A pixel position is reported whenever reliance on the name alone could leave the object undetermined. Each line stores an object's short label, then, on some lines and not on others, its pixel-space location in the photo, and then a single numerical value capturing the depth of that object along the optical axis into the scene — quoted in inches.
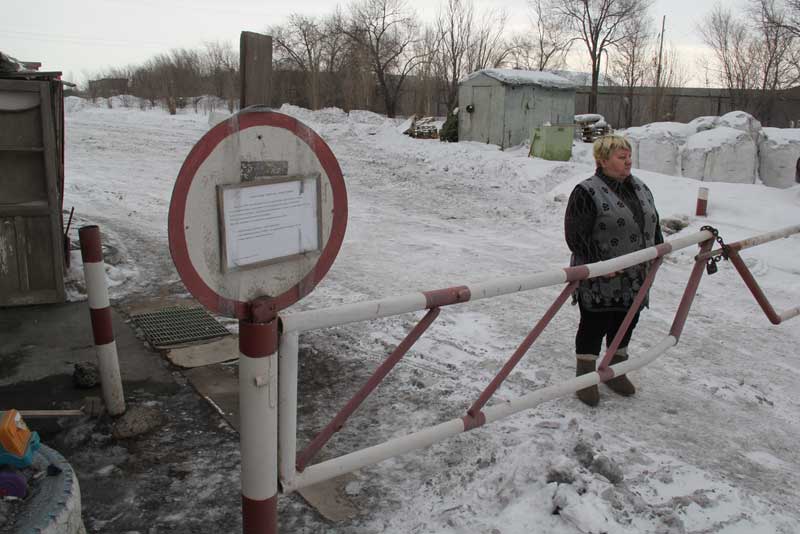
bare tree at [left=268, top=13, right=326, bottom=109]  1549.0
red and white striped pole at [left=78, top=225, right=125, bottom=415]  136.5
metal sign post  71.8
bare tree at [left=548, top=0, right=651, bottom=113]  1315.2
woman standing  150.9
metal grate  189.1
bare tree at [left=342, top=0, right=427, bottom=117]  1336.1
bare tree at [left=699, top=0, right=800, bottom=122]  1095.6
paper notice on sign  74.2
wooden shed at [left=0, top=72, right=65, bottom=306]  207.3
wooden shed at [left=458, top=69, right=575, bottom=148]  786.8
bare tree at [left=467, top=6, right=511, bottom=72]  1363.2
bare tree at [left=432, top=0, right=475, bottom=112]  1346.0
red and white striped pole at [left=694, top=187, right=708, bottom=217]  367.9
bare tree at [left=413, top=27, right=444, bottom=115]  1353.3
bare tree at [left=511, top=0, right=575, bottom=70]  1455.5
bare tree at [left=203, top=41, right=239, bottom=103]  1808.6
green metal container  636.1
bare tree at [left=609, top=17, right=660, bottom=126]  1266.0
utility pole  1171.3
